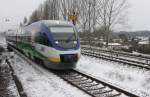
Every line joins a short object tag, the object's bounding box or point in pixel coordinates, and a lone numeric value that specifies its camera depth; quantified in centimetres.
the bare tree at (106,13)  4450
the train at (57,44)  1479
